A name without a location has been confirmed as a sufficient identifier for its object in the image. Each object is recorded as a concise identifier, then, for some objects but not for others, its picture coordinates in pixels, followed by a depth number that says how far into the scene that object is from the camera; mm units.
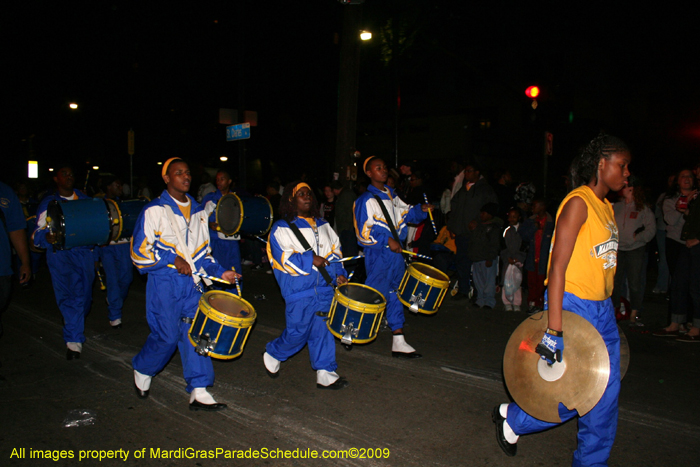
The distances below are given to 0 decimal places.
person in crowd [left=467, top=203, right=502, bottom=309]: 8258
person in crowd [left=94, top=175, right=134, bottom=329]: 7199
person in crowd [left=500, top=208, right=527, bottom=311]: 8172
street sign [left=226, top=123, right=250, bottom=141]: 14844
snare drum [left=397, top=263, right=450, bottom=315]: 5344
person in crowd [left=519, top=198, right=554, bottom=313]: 7949
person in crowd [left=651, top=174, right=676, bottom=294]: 9312
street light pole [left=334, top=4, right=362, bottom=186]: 12367
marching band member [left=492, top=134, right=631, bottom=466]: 3043
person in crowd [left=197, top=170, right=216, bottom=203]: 13125
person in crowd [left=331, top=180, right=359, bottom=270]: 10344
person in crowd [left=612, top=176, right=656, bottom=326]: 7340
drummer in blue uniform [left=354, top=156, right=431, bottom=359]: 5773
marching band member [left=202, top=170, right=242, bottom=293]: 8367
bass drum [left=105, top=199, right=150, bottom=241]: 6254
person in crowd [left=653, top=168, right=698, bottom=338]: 6820
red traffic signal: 9438
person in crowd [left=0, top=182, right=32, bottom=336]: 4668
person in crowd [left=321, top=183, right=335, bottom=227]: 13016
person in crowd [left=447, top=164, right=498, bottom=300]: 8461
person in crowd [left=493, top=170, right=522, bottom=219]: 9453
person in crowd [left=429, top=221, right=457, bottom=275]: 9172
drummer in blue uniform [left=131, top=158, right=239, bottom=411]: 4254
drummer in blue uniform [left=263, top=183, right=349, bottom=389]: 4656
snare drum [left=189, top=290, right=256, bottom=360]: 4023
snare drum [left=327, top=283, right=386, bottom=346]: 4566
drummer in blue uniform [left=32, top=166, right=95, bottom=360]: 5895
